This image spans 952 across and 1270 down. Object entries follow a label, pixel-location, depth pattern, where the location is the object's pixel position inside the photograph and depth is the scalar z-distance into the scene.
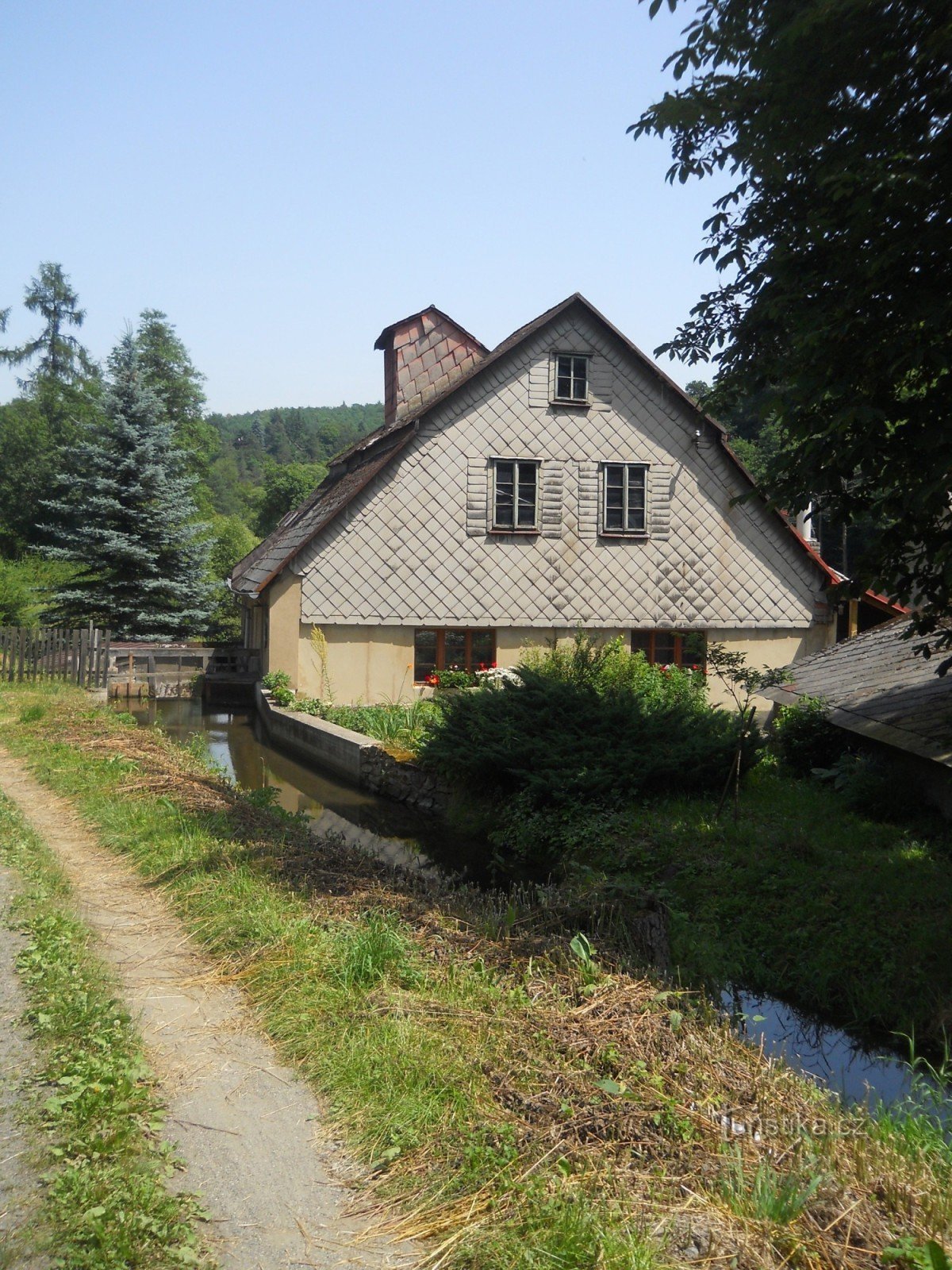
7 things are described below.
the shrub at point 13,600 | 37.94
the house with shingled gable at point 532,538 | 22.56
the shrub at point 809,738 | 14.01
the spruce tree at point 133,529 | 34.09
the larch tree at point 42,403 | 55.69
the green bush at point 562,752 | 12.30
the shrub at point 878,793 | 11.46
